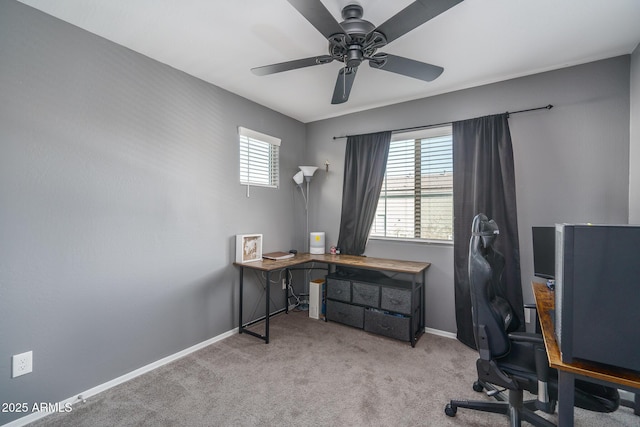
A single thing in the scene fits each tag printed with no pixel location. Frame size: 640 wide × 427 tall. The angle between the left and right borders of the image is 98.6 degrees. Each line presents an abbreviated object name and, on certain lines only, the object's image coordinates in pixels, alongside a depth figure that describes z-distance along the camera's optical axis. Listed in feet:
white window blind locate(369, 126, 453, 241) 9.75
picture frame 9.70
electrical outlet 5.42
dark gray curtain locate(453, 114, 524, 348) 8.07
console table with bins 8.84
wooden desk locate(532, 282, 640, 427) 2.87
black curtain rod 7.86
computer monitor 6.90
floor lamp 11.64
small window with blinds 10.21
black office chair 4.09
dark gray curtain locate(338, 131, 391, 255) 10.67
